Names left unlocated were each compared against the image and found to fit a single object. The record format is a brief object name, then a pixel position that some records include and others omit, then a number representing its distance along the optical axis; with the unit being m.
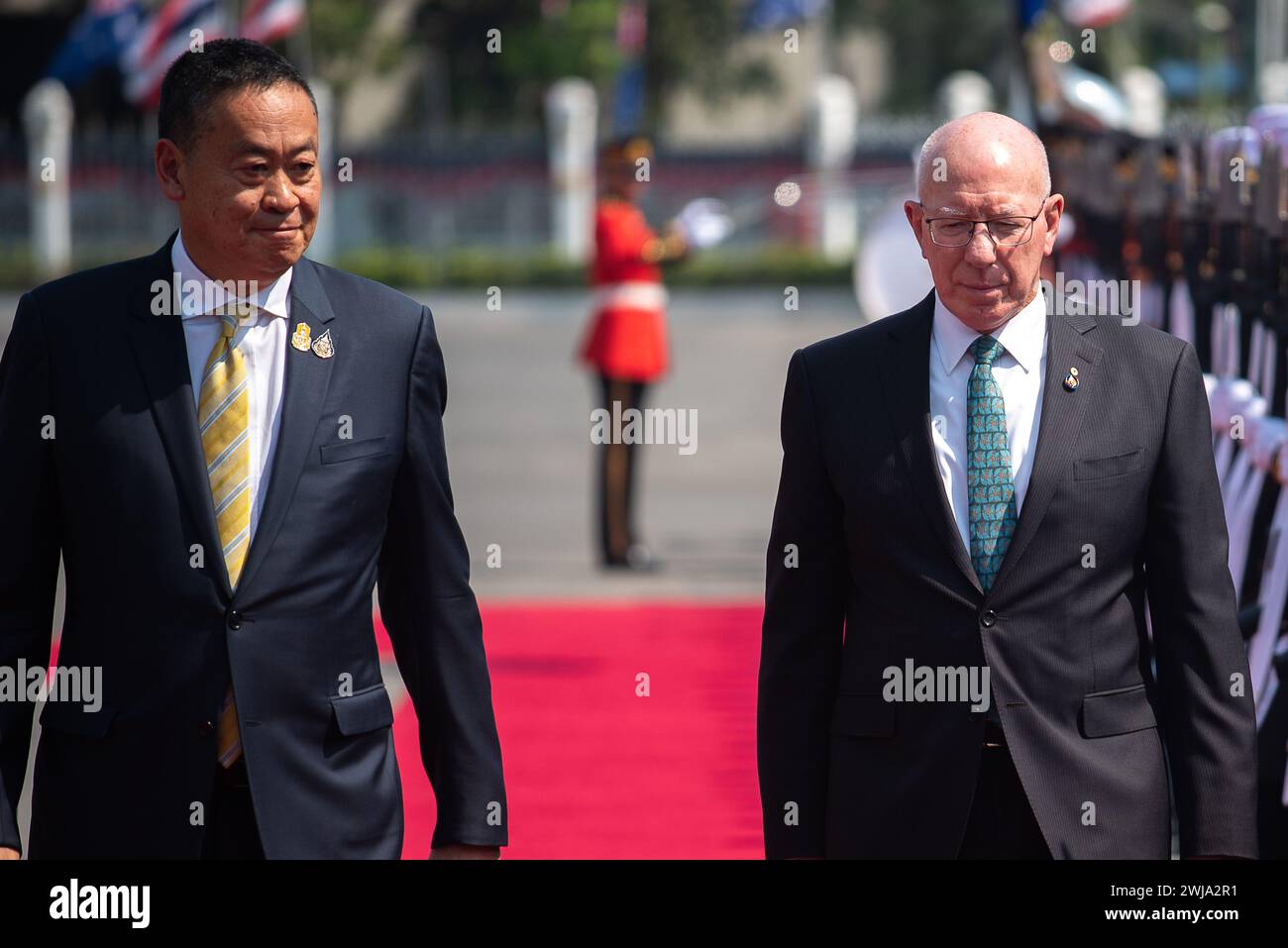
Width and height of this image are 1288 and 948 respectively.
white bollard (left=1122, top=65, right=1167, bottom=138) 28.43
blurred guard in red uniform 10.13
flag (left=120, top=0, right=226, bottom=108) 24.17
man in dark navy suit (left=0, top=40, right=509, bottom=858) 2.94
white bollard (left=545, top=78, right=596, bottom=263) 32.22
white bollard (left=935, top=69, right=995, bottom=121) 31.50
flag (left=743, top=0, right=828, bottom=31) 30.52
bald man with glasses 2.97
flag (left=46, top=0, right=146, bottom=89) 28.17
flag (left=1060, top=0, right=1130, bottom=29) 18.38
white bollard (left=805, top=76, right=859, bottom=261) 31.67
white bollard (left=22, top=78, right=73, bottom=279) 31.56
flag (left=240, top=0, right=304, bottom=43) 22.02
